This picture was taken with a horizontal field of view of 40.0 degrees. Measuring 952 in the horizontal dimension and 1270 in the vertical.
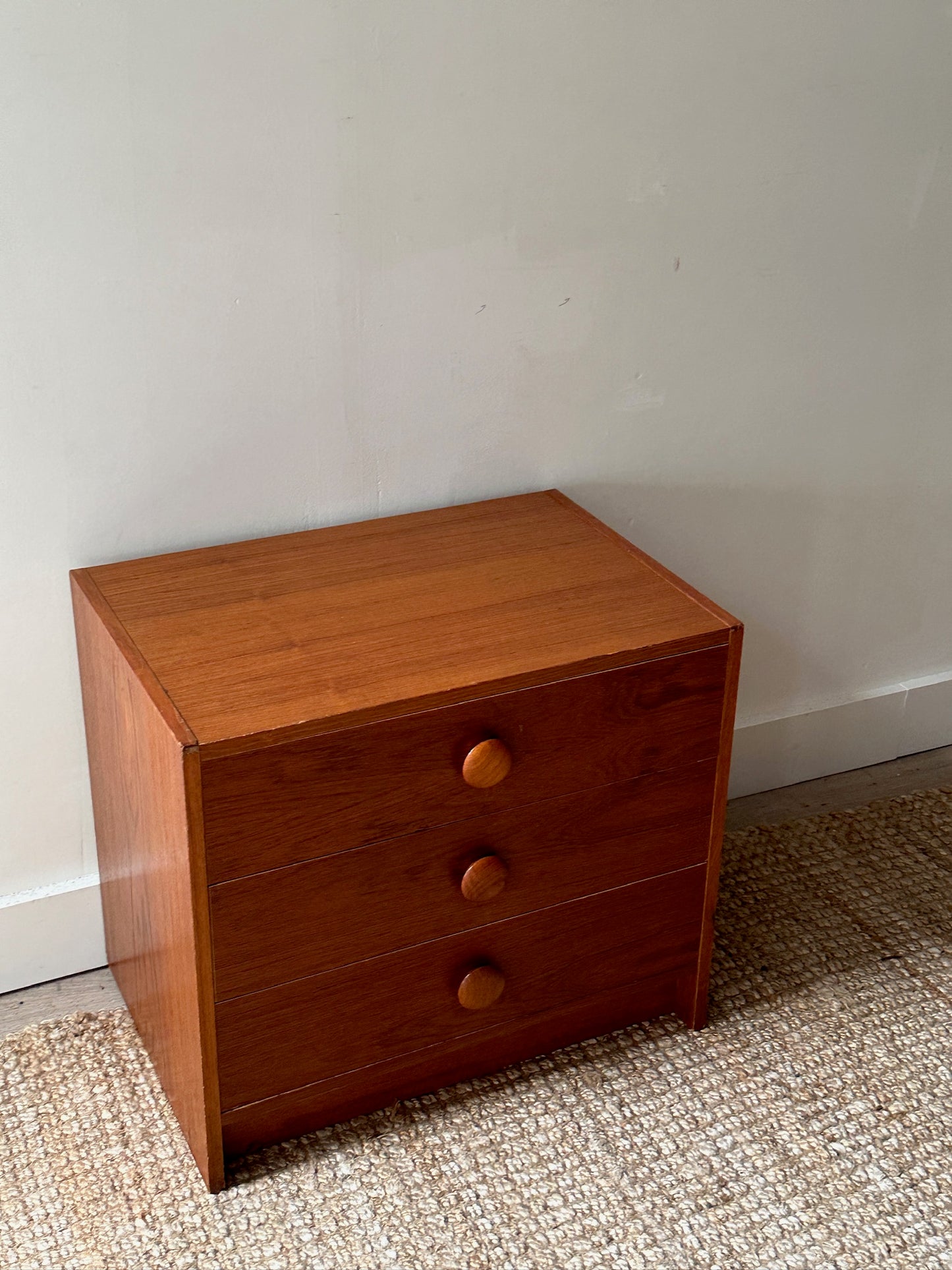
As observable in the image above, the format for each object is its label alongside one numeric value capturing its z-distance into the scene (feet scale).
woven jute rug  3.89
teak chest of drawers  3.62
